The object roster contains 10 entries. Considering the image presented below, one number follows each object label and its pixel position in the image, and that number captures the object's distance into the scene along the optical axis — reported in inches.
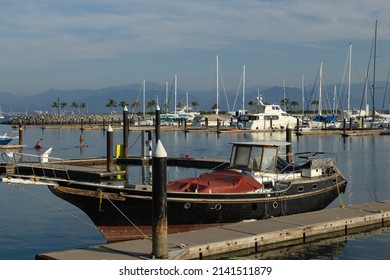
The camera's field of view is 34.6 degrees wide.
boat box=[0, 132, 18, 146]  2561.5
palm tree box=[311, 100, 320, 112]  7262.8
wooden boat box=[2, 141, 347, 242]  867.4
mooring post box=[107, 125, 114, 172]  1416.1
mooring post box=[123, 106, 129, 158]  1758.6
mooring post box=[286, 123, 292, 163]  1667.1
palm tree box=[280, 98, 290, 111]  6830.7
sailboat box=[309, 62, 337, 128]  4593.0
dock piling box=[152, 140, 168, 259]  649.0
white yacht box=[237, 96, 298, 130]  3971.5
